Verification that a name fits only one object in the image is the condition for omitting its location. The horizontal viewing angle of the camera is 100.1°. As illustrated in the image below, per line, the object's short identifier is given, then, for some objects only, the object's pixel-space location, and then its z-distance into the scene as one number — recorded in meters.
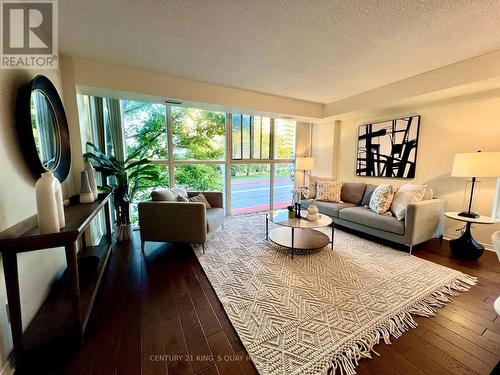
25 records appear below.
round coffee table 2.75
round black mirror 1.51
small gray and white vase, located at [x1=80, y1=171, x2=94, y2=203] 2.10
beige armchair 2.66
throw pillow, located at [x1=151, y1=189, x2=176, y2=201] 2.85
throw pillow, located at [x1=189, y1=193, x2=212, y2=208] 3.26
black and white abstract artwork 3.49
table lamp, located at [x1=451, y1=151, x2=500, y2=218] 2.30
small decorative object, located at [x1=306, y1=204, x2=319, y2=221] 2.86
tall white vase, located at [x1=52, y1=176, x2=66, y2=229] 1.37
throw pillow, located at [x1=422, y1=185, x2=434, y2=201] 2.98
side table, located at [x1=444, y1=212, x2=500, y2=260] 2.57
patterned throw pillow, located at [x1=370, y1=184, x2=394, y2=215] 3.16
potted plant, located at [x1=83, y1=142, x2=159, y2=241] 2.87
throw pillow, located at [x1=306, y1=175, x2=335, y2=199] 4.33
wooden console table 1.17
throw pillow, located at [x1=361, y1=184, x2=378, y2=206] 3.75
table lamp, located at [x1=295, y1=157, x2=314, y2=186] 4.73
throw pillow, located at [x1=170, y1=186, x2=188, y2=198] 3.19
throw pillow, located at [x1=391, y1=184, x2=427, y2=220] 2.88
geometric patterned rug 1.39
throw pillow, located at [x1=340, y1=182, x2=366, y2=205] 3.90
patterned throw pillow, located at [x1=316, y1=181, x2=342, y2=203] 4.04
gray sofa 2.69
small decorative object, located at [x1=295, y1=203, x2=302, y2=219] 3.04
